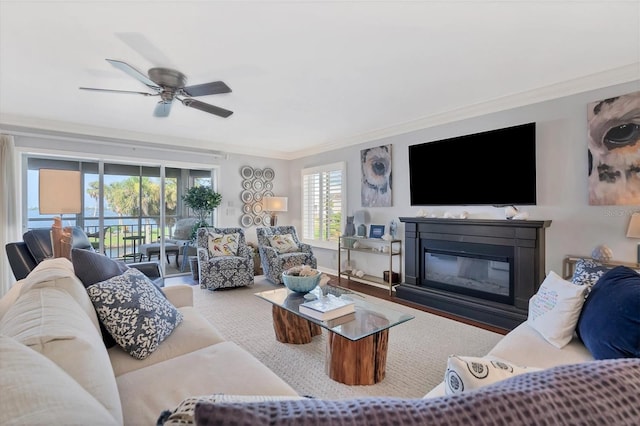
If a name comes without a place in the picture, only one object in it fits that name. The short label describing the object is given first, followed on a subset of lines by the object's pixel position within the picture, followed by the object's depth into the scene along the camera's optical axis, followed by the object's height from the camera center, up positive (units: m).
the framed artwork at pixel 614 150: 2.57 +0.54
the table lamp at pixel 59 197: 2.34 +0.12
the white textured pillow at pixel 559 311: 1.70 -0.59
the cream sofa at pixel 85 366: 0.57 -0.42
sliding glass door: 4.43 +0.14
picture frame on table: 4.53 -0.29
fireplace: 3.03 -0.64
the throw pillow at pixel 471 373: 0.78 -0.44
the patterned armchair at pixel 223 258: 4.37 -0.70
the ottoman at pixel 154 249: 5.11 -0.65
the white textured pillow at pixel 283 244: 5.02 -0.54
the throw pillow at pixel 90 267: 1.67 -0.31
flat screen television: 3.15 +0.50
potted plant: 5.27 +0.22
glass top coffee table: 2.03 -0.91
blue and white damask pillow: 1.50 -0.53
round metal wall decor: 5.94 +0.39
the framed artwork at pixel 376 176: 4.57 +0.56
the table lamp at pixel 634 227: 2.39 -0.13
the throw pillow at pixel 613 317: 1.33 -0.51
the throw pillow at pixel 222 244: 4.69 -0.51
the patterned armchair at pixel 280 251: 4.66 -0.65
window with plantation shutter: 5.41 +0.16
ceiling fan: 2.42 +1.04
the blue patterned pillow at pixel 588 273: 1.83 -0.39
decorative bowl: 2.60 -0.61
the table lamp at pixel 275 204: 5.82 +0.16
